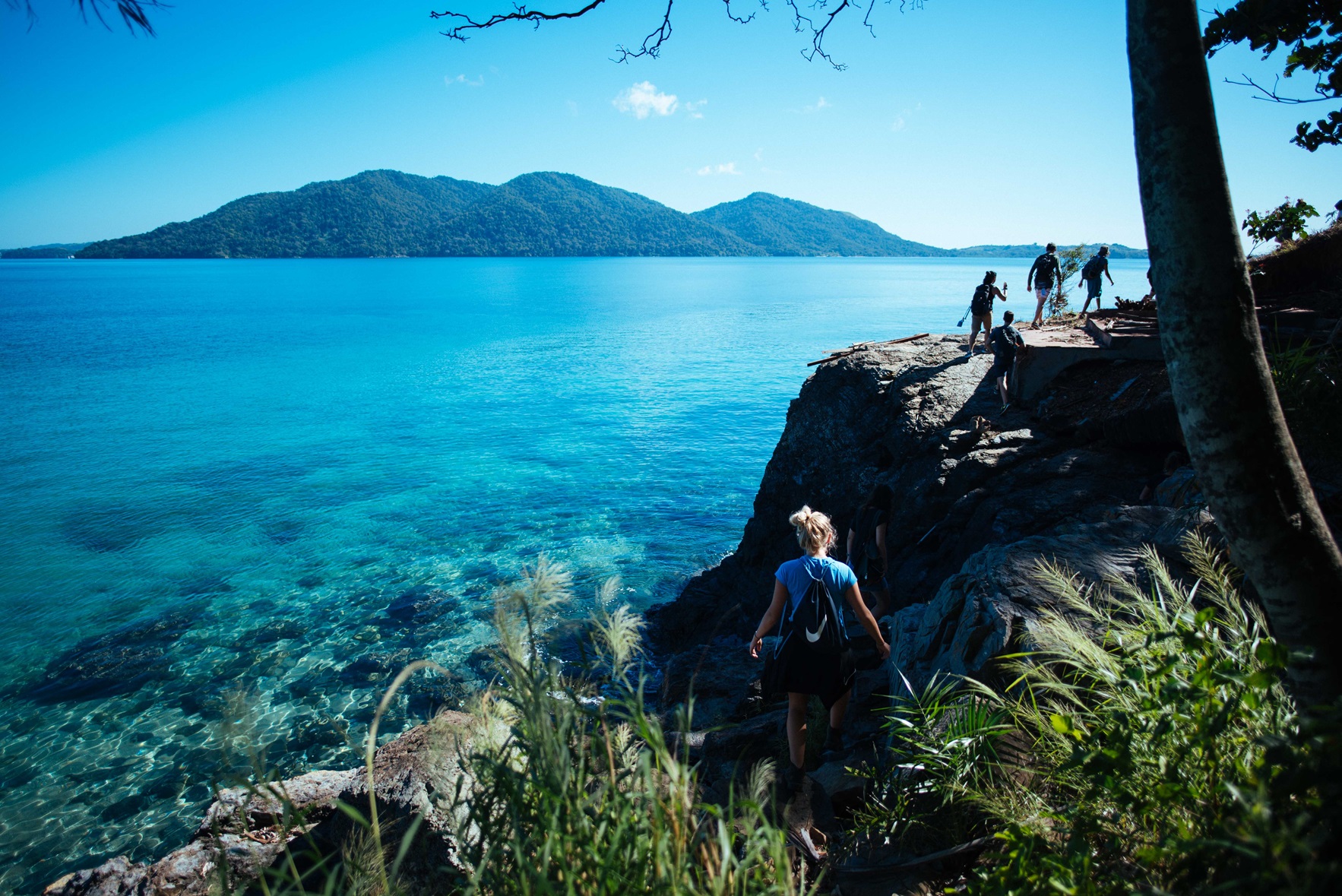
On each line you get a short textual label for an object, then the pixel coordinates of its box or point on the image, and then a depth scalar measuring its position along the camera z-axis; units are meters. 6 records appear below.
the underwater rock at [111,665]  10.45
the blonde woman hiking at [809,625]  4.82
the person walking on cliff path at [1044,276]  15.65
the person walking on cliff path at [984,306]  12.88
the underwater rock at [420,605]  12.64
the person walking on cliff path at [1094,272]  15.57
